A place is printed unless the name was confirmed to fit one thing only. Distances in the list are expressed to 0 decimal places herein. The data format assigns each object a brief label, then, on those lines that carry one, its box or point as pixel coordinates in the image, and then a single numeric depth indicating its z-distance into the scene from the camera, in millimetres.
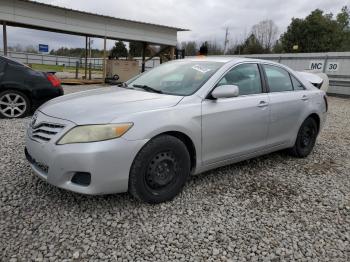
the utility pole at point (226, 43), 58219
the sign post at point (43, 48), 26822
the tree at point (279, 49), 35994
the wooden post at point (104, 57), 15852
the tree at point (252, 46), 45031
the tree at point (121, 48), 47394
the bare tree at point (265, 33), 55188
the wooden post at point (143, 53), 18253
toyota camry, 2697
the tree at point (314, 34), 32188
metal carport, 13092
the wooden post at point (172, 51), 18448
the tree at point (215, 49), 55175
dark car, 6271
